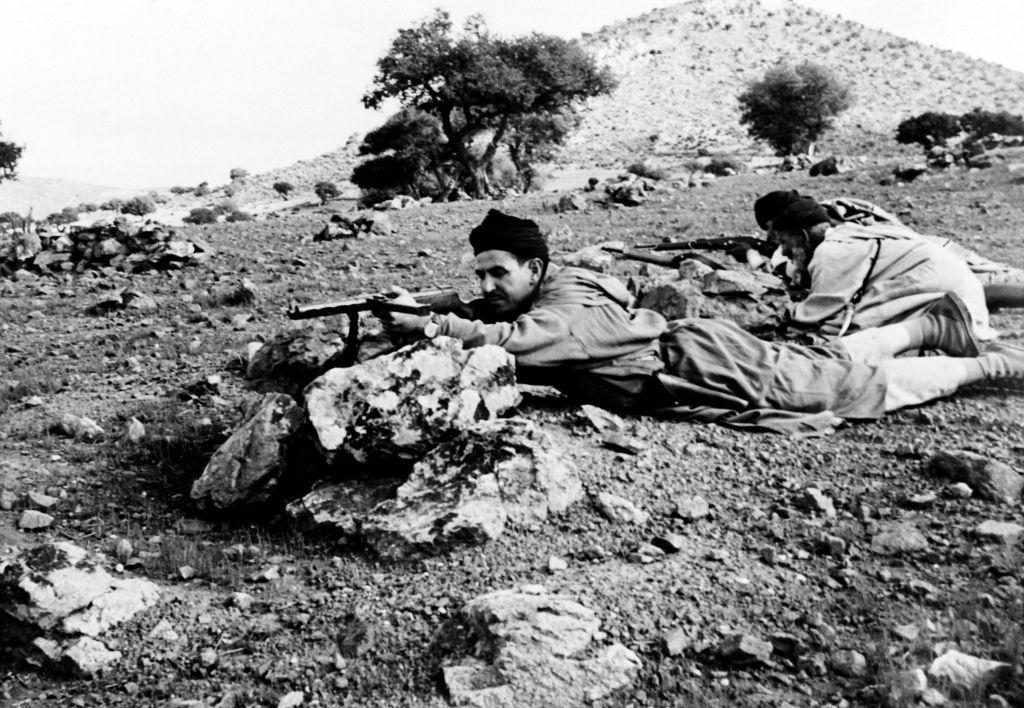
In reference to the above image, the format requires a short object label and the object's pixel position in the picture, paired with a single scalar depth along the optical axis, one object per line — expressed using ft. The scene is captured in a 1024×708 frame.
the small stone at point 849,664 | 8.91
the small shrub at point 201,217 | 88.63
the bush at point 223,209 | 98.63
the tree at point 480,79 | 102.58
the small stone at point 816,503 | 12.50
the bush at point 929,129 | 115.75
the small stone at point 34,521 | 13.37
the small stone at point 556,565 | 11.27
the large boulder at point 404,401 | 13.21
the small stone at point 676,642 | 9.51
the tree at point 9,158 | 135.33
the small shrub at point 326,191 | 128.26
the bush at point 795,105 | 125.90
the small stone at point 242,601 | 11.16
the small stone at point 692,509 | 12.50
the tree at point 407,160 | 120.88
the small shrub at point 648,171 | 100.62
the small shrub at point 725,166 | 92.03
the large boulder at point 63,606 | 10.21
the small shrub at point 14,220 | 64.08
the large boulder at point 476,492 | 11.81
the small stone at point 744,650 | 9.16
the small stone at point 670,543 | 11.60
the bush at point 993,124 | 113.29
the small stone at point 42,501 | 13.98
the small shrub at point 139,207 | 114.32
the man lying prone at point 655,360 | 15.23
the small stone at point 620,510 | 12.37
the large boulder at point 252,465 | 13.67
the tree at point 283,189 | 141.18
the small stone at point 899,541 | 11.26
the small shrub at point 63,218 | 110.01
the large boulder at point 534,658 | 8.86
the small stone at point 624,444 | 14.11
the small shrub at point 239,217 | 79.46
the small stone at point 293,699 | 9.16
